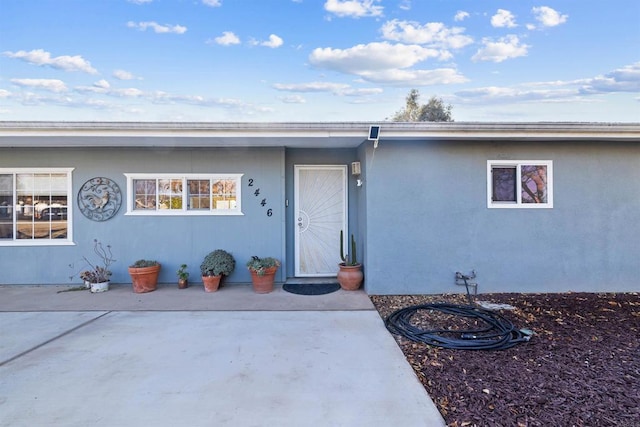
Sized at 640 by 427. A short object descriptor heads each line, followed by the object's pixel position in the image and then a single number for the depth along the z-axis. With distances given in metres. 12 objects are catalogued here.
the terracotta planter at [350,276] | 5.62
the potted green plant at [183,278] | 5.89
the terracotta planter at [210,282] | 5.64
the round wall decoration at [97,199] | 6.07
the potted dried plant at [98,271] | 5.73
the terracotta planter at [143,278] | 5.57
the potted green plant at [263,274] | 5.53
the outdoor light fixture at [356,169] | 5.95
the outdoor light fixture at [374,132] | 4.95
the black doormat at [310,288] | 5.61
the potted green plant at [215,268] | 5.66
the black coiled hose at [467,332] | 3.48
